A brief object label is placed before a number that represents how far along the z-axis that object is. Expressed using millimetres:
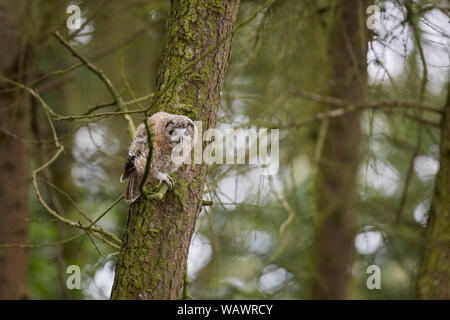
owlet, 5371
